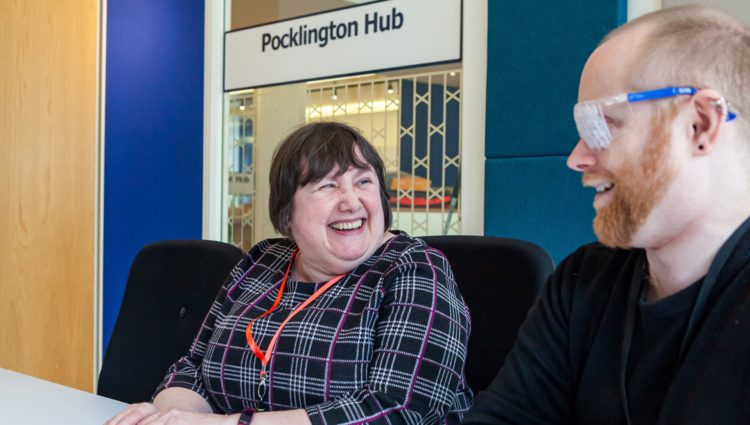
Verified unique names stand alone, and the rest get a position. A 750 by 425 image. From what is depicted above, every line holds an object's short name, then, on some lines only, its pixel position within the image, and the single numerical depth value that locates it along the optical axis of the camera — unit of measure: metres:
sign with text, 2.55
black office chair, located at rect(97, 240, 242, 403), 1.87
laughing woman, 1.38
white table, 1.35
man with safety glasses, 0.90
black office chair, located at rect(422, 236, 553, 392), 1.49
